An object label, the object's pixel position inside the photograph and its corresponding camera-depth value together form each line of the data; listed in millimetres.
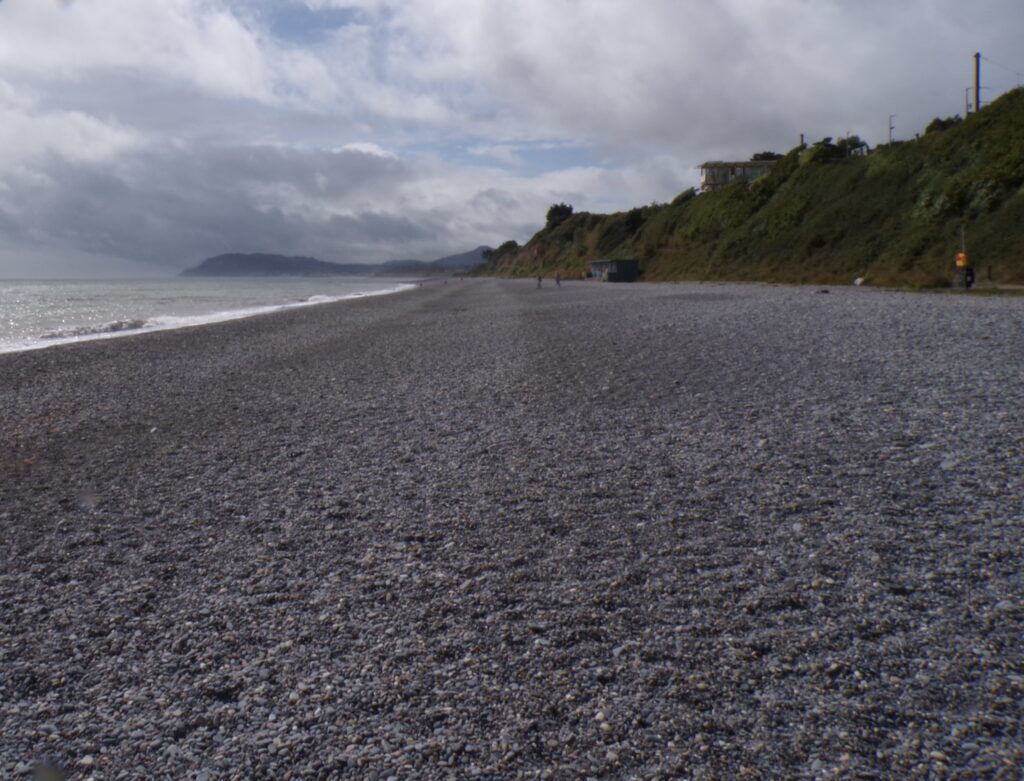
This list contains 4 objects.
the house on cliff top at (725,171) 86938
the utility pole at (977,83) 37656
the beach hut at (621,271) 59688
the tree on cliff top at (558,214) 124312
